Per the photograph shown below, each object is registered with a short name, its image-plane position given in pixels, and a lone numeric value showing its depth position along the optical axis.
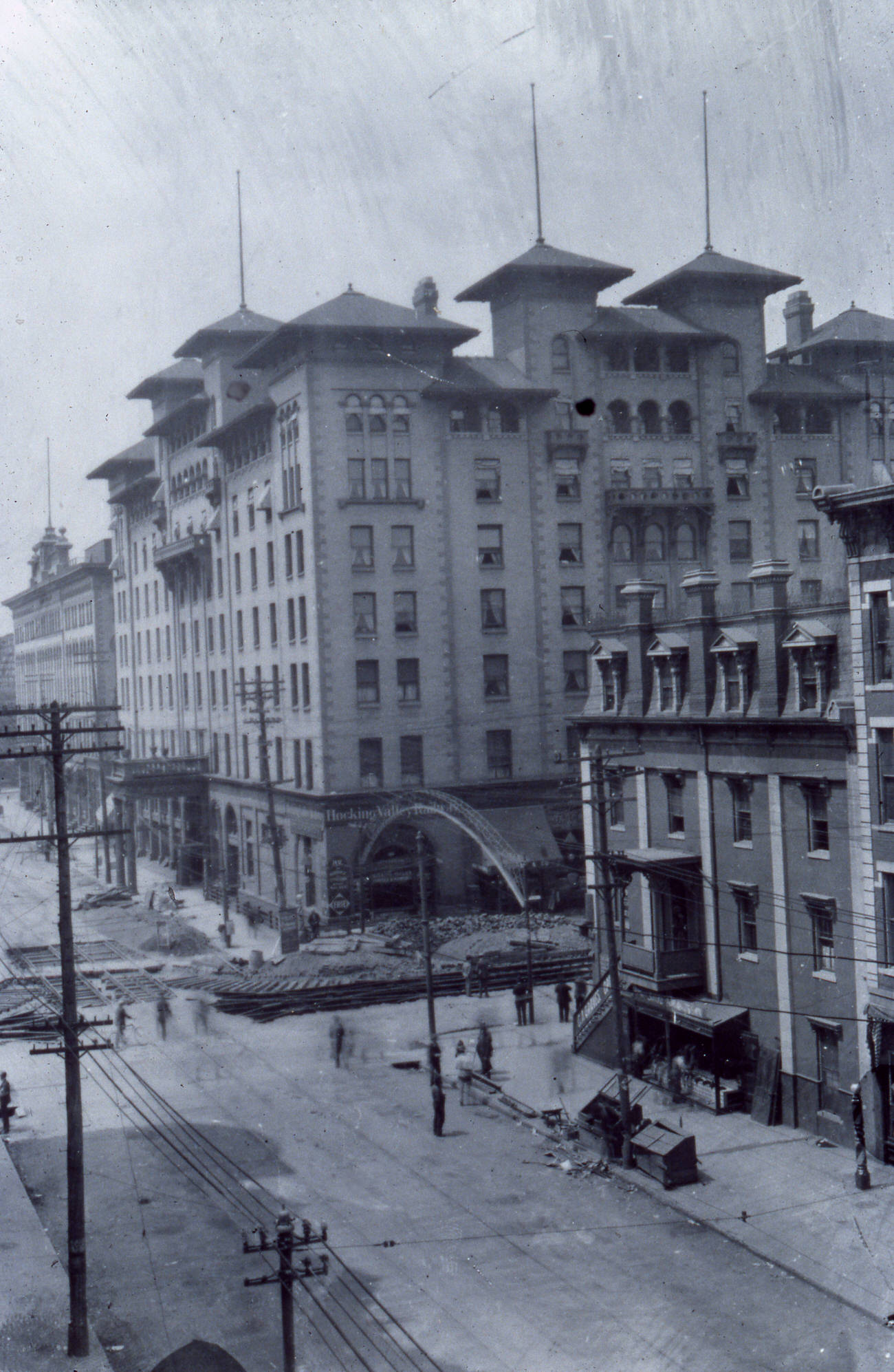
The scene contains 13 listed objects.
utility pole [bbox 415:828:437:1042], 36.91
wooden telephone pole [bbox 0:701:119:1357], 19.94
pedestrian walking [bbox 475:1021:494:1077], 35.28
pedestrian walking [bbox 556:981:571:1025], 41.97
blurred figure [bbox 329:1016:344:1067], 37.28
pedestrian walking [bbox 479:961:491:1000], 46.94
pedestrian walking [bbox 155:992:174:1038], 40.94
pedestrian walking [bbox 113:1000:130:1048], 39.88
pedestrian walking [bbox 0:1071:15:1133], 32.38
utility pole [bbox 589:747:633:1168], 28.23
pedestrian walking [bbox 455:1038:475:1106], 34.12
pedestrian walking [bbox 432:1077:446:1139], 30.81
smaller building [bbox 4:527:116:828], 101.31
